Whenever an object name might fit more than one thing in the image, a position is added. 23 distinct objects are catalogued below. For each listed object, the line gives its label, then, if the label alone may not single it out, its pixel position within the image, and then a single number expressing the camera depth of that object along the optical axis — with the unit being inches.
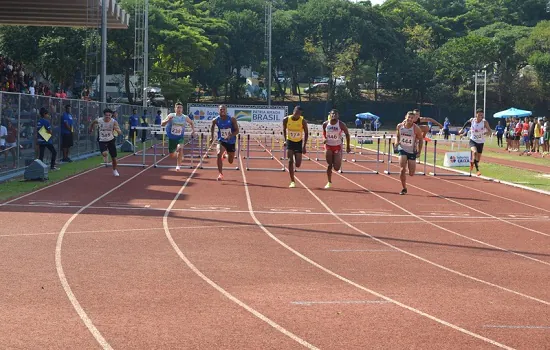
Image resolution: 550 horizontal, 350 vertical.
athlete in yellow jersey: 794.2
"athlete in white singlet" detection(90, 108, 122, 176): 846.5
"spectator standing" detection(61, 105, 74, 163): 1013.2
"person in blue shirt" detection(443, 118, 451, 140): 2316.9
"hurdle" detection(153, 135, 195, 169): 1019.2
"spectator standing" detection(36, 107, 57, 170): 894.4
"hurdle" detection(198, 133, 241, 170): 1015.0
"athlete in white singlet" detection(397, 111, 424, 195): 754.8
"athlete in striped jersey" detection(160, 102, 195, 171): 898.1
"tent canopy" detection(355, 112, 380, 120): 2947.8
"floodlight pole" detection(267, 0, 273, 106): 2672.2
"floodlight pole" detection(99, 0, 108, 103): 1325.8
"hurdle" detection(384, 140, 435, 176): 1015.5
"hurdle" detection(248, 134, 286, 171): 1021.0
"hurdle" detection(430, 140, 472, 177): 1017.6
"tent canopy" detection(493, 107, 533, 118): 2307.3
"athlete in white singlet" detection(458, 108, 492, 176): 931.3
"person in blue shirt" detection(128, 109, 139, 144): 1545.3
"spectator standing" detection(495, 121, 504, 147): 2100.1
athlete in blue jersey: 842.1
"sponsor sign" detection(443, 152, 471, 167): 1127.6
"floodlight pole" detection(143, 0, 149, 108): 2021.4
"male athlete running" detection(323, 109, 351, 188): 794.8
